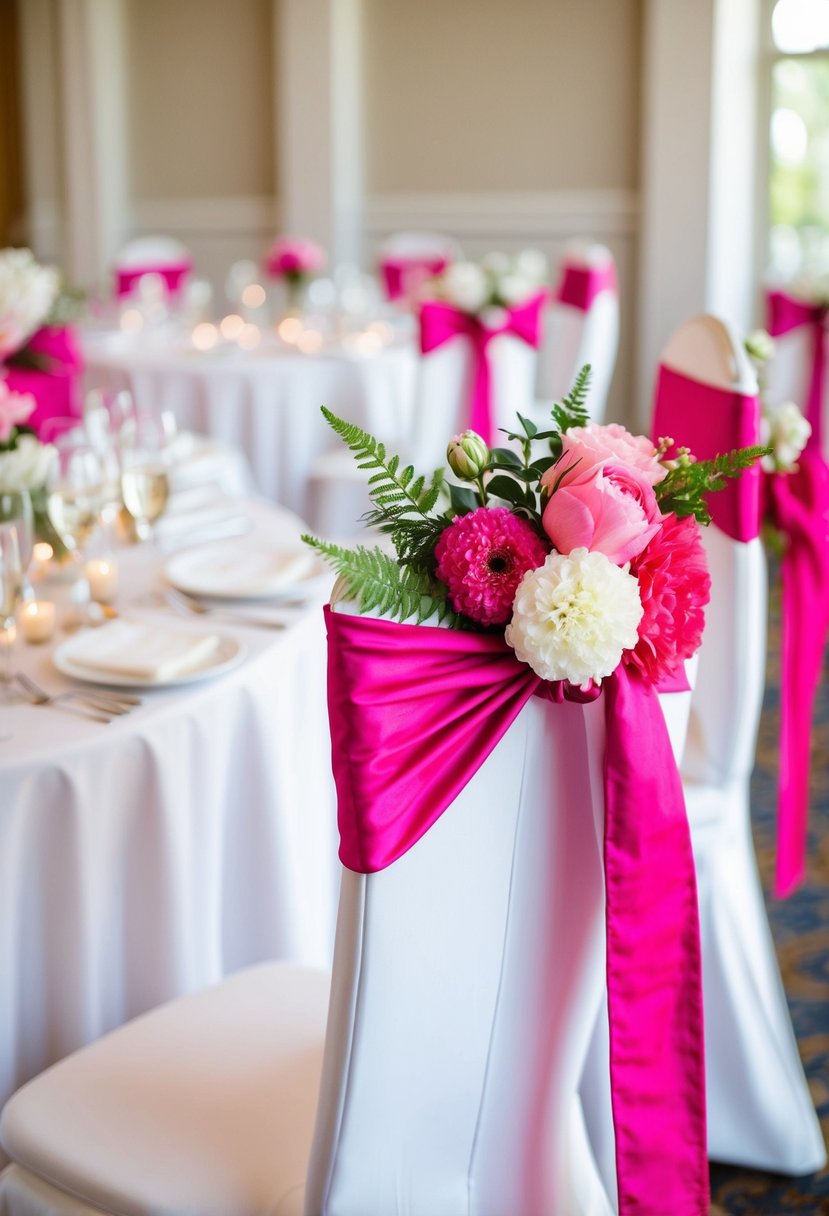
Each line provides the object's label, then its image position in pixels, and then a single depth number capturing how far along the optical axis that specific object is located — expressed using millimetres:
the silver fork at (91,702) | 1571
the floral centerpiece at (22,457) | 1911
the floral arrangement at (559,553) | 978
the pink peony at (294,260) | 5336
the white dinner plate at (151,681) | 1630
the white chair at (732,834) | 1815
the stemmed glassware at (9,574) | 1534
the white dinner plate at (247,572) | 1969
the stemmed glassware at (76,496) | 1900
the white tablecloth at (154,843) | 1513
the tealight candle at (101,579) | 1945
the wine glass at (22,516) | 1605
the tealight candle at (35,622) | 1827
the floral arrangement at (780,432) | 2066
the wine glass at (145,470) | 2047
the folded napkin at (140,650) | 1643
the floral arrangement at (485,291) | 3939
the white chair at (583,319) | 4566
